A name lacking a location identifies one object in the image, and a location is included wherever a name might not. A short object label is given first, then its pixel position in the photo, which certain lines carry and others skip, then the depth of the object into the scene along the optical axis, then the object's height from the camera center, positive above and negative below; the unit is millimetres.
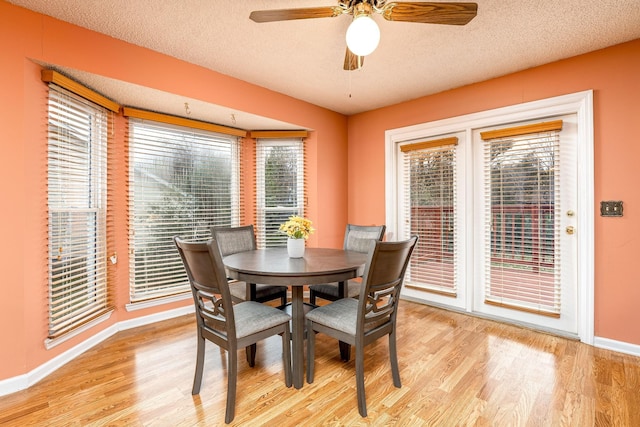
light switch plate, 2383 +38
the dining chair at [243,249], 2376 -344
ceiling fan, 1523 +1081
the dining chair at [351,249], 2456 -353
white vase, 2365 -272
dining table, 1815 -380
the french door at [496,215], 2697 -19
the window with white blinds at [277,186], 3791 +372
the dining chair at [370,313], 1643 -629
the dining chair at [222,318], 1592 -631
